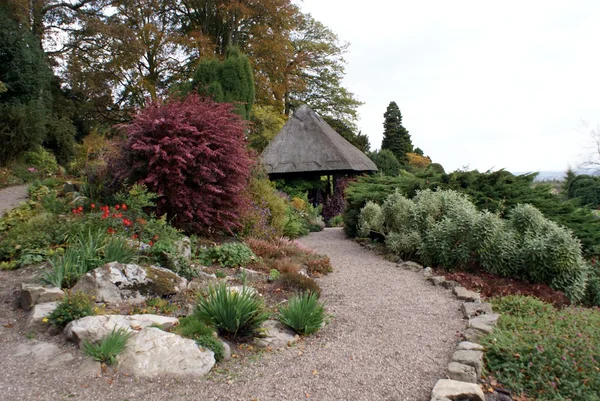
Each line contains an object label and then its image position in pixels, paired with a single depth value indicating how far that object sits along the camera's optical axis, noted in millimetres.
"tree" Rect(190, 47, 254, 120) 13660
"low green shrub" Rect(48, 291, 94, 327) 3580
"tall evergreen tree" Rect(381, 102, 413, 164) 30109
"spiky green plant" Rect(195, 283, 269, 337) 3680
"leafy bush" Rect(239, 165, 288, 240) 7810
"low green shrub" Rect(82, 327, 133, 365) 3141
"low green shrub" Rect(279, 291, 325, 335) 3949
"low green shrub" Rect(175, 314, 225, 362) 3404
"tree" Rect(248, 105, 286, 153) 18797
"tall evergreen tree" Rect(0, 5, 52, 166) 13117
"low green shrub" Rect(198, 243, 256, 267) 5883
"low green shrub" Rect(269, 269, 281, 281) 5499
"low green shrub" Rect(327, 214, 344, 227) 14711
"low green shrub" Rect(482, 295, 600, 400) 3266
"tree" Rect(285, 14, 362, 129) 25609
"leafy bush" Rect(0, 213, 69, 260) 5238
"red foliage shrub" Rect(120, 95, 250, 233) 6309
